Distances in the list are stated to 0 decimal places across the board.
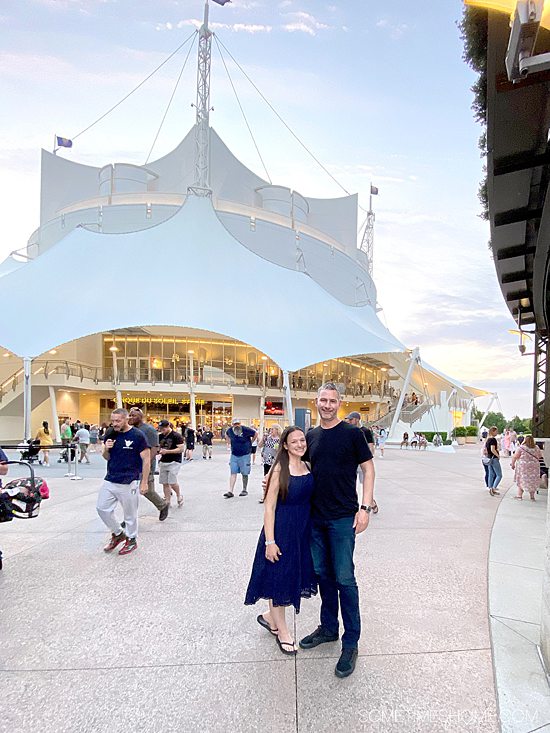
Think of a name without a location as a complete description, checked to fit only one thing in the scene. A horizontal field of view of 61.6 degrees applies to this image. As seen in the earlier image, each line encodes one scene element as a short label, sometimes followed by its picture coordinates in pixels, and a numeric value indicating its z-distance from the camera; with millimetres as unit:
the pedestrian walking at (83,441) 16053
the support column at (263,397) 31811
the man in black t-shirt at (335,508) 2758
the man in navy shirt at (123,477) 4848
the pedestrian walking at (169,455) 7008
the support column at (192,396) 26873
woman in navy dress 2760
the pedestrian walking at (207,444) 17891
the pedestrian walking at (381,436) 19750
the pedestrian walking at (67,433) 18753
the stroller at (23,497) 4035
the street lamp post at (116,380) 27597
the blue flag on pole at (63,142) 47125
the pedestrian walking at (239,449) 8602
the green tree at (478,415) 77488
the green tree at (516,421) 94338
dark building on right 2113
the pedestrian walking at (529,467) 8922
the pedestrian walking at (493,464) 9430
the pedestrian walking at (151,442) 6387
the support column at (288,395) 18127
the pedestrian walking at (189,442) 17281
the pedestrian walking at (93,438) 22484
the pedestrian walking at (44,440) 14581
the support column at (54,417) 24719
